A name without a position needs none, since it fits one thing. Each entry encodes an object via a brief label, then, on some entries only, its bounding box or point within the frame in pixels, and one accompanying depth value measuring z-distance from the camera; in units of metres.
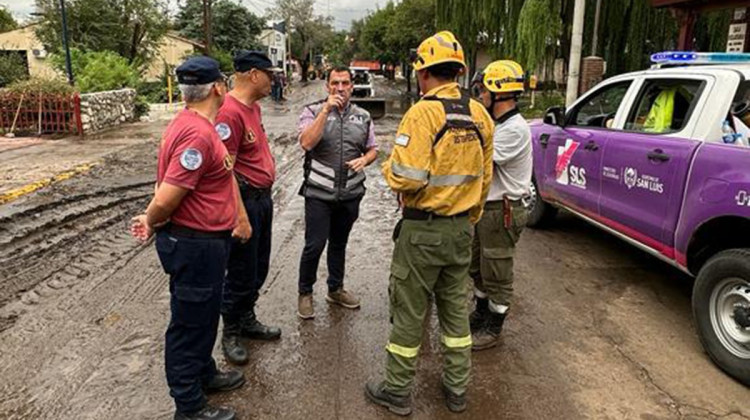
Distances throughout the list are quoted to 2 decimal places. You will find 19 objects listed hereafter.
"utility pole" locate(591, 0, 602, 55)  16.29
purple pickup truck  3.54
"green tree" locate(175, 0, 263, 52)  44.22
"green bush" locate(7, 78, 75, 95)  14.27
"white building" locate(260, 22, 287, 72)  53.09
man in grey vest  3.95
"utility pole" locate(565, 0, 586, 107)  13.26
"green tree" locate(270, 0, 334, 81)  70.69
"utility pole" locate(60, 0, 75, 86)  16.98
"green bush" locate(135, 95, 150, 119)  19.02
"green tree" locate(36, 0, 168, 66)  28.28
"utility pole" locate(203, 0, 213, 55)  27.48
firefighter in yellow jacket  2.91
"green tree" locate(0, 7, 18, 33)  52.55
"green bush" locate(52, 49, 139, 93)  17.55
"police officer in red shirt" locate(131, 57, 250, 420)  2.63
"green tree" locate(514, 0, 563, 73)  16.61
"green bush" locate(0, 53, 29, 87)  21.47
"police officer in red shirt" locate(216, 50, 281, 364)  3.48
